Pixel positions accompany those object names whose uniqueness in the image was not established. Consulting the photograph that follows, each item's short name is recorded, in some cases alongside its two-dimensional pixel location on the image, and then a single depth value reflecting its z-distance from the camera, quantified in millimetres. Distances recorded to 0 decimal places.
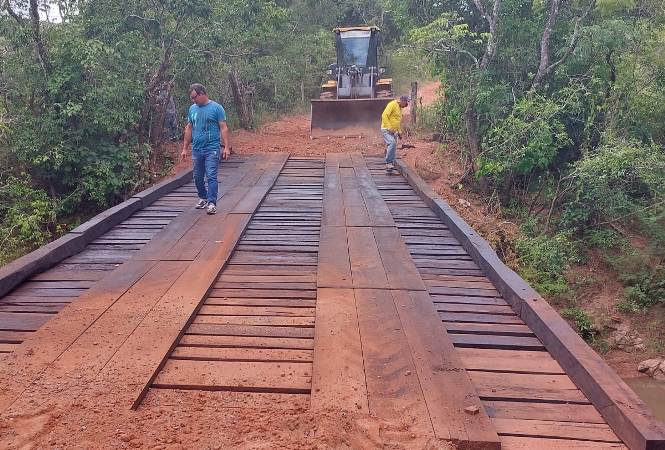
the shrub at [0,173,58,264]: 8180
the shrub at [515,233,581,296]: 8273
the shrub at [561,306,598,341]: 8453
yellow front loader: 13688
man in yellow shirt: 9062
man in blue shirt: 6312
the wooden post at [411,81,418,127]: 14328
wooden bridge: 2672
